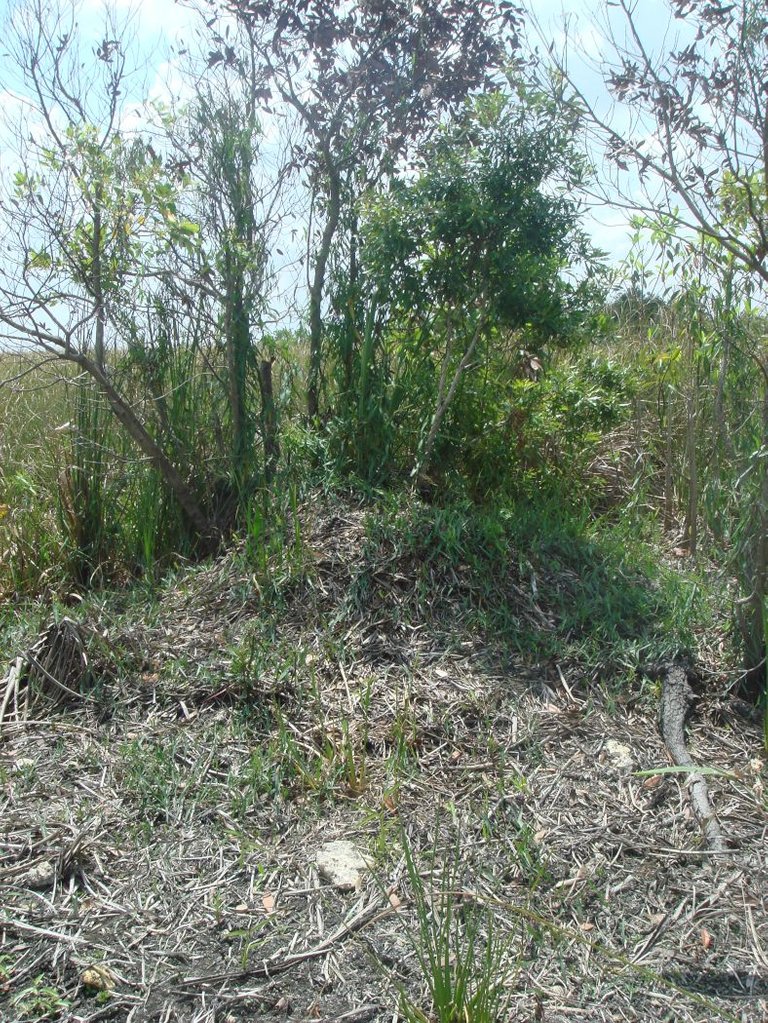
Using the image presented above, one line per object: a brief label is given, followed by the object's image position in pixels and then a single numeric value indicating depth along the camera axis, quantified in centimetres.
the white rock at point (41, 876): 280
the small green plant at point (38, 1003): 232
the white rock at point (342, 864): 279
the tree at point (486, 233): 495
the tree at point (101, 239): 467
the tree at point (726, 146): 341
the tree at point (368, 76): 523
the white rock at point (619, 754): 343
